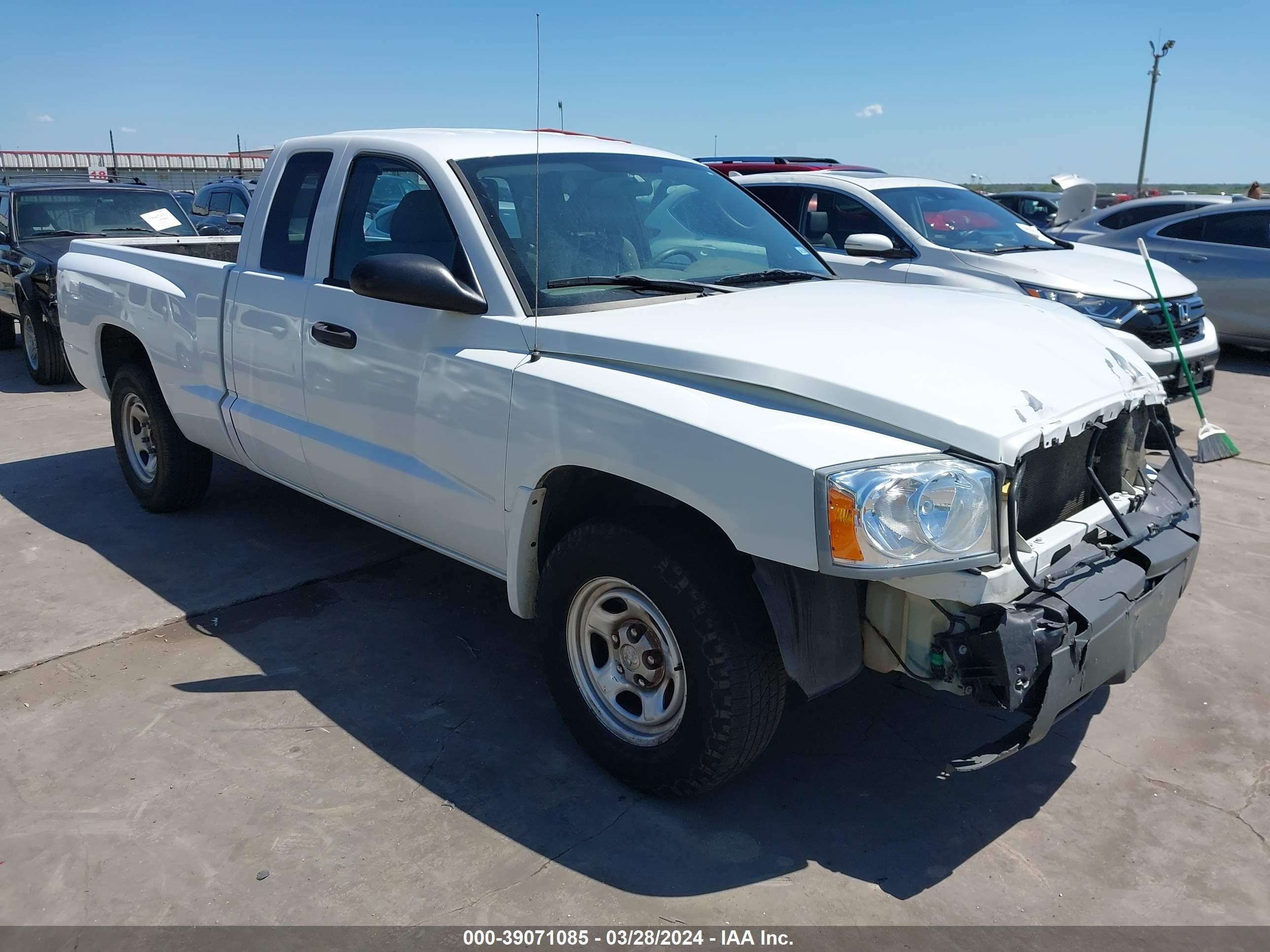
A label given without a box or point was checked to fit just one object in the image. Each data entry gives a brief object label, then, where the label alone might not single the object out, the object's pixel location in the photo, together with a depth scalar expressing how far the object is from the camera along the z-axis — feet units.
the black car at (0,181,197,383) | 30.55
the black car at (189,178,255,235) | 51.67
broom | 12.50
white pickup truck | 8.62
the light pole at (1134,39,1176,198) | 116.06
